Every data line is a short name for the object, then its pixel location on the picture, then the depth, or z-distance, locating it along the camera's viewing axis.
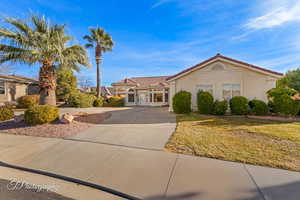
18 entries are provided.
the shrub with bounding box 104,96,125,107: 21.93
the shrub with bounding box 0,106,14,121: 8.83
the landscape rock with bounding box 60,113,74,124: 7.33
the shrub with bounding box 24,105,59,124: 7.13
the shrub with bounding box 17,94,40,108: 17.26
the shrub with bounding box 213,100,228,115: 10.79
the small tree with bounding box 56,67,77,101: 21.12
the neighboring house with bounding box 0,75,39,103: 18.69
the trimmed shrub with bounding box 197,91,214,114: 11.09
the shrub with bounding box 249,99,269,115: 10.27
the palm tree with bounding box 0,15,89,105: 7.12
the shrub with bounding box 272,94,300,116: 9.29
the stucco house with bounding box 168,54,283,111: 11.10
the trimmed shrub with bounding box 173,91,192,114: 11.34
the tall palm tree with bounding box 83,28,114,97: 21.33
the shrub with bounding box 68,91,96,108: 17.91
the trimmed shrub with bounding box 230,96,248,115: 10.52
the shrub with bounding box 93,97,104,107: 20.76
